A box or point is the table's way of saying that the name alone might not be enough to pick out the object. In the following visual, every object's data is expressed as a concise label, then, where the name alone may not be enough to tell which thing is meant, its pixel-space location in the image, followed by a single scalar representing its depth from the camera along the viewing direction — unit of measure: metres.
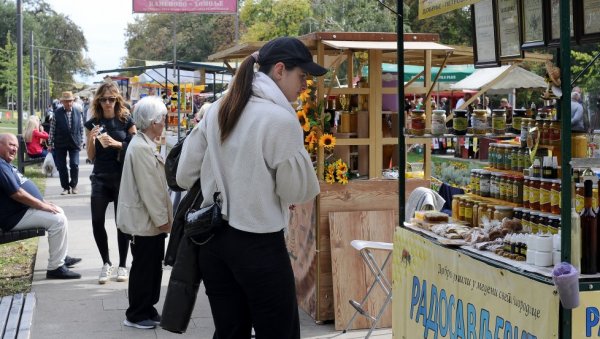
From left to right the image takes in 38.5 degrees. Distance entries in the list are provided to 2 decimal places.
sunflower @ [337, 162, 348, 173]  6.26
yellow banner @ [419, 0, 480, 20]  4.28
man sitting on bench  7.27
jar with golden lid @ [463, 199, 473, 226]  4.57
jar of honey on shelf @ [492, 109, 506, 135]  4.52
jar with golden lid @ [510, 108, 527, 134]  4.50
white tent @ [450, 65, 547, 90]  16.36
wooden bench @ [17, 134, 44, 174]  13.11
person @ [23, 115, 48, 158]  16.28
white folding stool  5.59
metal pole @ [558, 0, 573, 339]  3.12
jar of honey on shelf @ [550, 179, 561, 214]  3.71
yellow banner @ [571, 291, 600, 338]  3.35
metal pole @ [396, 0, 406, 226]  4.59
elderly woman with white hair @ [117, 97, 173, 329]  6.19
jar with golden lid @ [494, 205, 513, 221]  4.20
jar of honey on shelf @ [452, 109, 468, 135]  4.52
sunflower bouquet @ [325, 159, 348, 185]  6.25
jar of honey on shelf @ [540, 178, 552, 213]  3.79
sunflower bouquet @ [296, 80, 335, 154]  6.21
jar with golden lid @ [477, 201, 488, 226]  4.41
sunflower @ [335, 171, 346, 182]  6.25
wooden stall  6.24
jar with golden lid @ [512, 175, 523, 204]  4.18
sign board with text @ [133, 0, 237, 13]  15.33
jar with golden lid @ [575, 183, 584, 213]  3.45
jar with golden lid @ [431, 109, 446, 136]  4.71
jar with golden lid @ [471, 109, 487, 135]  4.52
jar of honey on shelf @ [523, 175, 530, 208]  3.97
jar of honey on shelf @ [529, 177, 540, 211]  3.88
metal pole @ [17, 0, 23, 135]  12.59
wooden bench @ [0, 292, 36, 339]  6.17
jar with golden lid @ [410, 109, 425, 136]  4.89
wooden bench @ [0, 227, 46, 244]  7.34
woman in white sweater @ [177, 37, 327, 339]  3.65
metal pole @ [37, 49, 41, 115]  56.50
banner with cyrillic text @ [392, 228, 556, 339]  3.44
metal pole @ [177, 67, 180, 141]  13.85
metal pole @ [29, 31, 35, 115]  25.79
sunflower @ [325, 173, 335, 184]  6.27
